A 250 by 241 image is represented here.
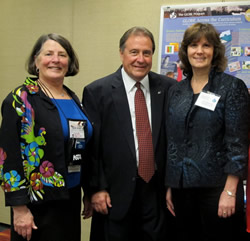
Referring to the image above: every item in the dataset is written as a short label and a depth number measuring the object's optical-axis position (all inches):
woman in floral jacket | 64.9
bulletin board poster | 107.7
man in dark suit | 78.9
